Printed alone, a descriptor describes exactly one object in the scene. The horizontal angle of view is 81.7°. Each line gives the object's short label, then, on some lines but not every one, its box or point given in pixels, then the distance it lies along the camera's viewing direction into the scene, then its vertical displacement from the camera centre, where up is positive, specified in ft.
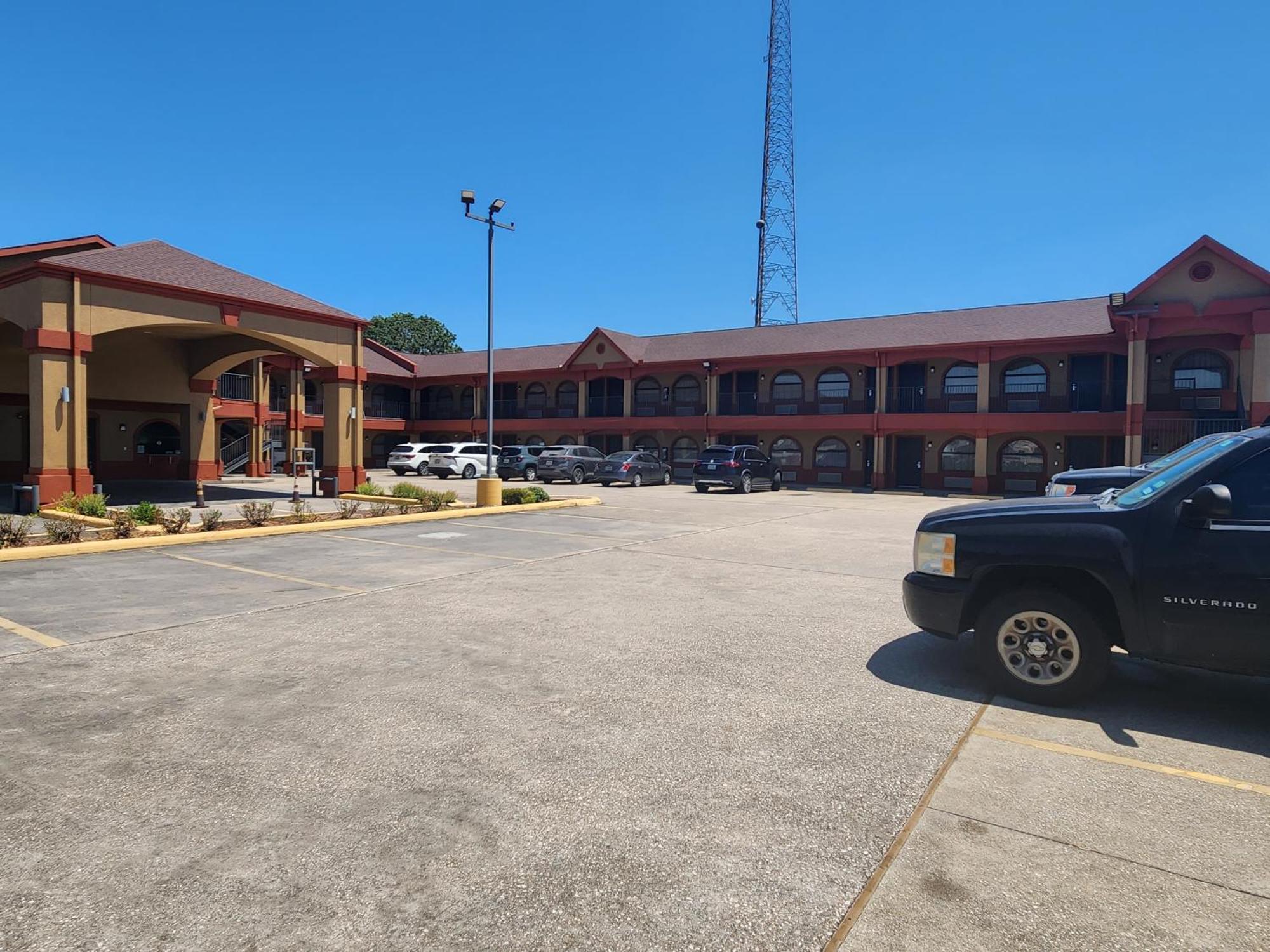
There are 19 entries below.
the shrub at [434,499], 57.62 -3.42
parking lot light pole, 62.64 +7.39
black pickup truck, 14.34 -2.38
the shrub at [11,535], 35.04 -4.00
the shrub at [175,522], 40.93 -3.88
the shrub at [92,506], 46.91 -3.43
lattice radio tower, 161.27 +72.70
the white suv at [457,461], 115.65 -0.53
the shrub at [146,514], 43.39 -3.59
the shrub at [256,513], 45.30 -3.65
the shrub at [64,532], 36.34 -3.98
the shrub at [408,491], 61.11 -2.92
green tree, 259.60 +44.00
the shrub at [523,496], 65.41 -3.36
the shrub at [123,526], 39.17 -3.90
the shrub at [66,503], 49.80 -3.48
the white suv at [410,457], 118.21 -0.05
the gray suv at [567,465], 103.24 -0.81
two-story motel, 57.67 +10.12
